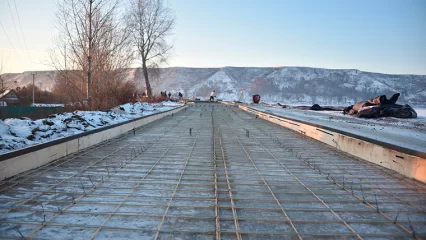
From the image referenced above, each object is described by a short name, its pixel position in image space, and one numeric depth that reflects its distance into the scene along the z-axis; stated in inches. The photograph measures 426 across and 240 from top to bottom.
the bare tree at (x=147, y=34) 1093.8
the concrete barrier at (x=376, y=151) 172.6
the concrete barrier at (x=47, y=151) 161.0
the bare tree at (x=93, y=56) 449.7
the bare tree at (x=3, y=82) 352.9
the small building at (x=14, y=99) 1096.5
